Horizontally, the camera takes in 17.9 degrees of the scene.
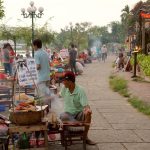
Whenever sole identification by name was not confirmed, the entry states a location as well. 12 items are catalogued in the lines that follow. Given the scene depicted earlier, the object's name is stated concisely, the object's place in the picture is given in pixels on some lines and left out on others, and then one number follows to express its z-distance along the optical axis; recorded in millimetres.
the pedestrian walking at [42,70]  10930
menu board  9711
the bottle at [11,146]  7557
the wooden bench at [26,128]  7062
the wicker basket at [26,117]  7121
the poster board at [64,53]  28453
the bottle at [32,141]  7741
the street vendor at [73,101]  7868
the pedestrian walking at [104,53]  46484
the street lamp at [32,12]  30188
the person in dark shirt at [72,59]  26625
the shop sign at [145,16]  21619
